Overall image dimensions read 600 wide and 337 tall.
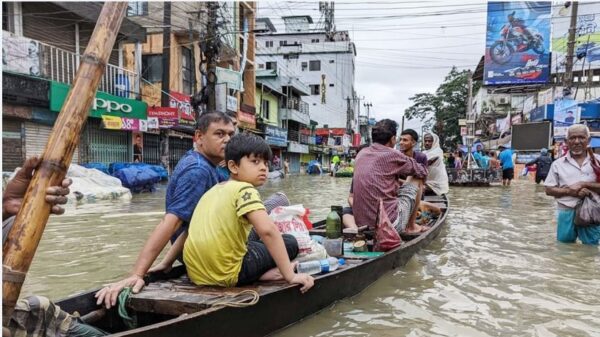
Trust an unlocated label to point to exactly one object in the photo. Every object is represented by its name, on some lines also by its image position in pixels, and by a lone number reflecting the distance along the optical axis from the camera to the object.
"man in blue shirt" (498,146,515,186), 18.61
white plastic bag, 3.84
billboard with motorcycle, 28.33
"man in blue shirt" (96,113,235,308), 3.17
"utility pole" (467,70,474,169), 20.82
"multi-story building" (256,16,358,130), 54.19
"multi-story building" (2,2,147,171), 12.02
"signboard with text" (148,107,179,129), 16.09
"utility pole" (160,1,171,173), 16.69
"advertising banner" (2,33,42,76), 11.70
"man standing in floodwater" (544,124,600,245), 5.78
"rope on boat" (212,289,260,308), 2.82
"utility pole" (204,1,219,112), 15.14
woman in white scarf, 8.01
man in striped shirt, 5.11
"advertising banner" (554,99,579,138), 18.88
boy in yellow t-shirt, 2.93
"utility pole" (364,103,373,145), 81.55
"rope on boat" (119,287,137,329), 3.01
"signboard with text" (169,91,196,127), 18.14
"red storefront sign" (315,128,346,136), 52.58
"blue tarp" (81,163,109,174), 13.73
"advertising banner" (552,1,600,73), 25.12
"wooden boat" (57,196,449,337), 2.64
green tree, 43.78
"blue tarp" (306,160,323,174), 39.75
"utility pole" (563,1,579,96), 17.12
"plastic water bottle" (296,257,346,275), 3.64
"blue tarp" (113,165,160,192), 13.79
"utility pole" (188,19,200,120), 20.92
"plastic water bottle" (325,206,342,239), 5.04
